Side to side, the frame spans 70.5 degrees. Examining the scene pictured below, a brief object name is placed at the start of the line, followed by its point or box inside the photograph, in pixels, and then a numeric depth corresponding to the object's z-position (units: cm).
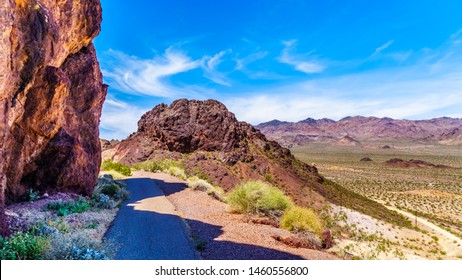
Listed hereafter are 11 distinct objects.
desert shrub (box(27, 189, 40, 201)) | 1260
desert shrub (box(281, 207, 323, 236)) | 1345
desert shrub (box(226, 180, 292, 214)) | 1547
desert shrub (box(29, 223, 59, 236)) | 873
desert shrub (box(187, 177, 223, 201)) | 2094
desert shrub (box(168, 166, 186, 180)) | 3015
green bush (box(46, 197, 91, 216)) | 1185
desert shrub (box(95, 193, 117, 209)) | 1447
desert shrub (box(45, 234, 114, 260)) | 713
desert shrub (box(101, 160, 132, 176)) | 3027
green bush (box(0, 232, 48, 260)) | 684
